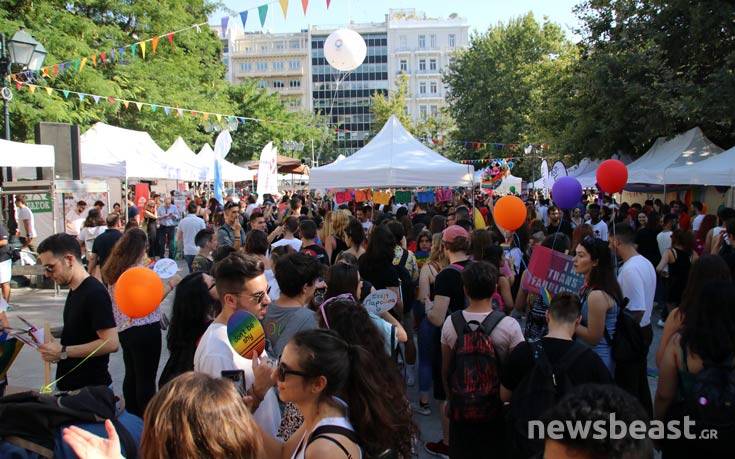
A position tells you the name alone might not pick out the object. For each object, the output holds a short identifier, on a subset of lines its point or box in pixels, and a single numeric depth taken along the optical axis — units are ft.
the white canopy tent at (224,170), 65.21
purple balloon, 27.53
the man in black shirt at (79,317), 12.37
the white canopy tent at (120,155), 48.06
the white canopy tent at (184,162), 58.18
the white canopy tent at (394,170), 38.22
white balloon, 40.81
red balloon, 25.94
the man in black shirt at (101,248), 22.93
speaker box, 39.93
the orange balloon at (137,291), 11.68
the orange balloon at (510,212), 23.41
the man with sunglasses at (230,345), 8.78
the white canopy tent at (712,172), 38.37
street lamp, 35.12
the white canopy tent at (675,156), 48.75
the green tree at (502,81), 124.88
